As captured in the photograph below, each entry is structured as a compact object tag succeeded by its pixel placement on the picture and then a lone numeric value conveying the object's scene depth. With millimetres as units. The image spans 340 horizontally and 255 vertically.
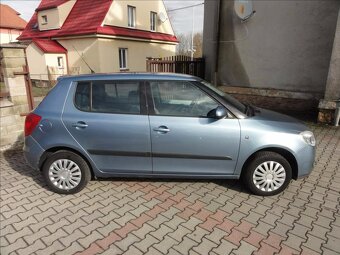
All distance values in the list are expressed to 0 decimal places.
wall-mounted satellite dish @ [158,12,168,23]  22359
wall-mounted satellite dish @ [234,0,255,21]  8284
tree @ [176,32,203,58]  46322
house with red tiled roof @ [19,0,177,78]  17625
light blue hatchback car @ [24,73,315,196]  3457
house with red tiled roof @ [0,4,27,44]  35938
